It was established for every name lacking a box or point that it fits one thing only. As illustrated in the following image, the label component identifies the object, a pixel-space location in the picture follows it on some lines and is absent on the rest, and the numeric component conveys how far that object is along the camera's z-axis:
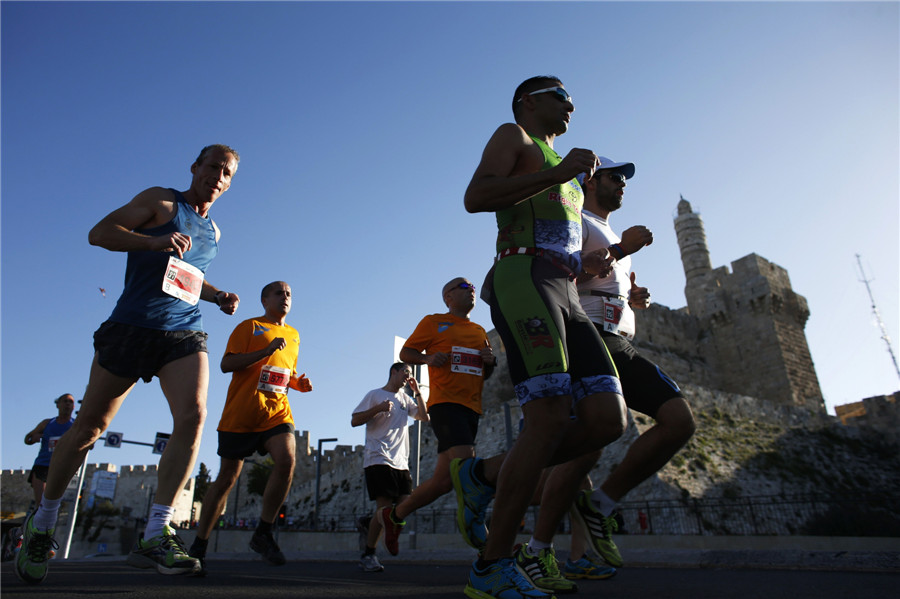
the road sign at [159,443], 20.61
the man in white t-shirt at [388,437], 5.26
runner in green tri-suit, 2.22
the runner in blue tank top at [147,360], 2.97
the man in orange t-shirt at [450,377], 4.29
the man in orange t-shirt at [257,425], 4.29
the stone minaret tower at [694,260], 36.64
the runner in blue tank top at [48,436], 7.39
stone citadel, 31.34
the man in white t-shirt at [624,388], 3.13
